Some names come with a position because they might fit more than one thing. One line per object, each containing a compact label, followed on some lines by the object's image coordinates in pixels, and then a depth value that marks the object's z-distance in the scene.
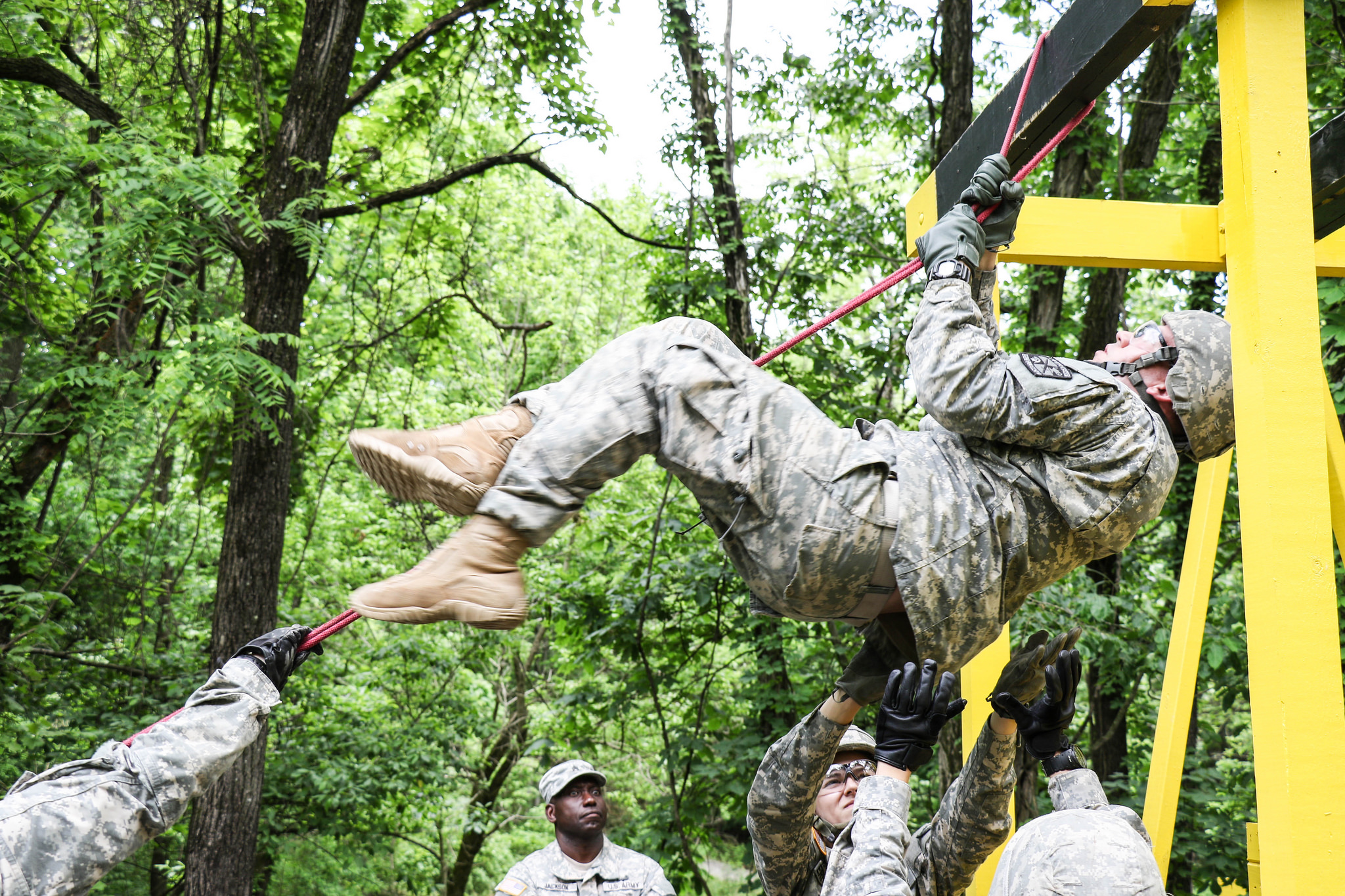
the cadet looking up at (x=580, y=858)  4.52
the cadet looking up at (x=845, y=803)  2.42
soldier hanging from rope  1.87
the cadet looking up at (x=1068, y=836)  1.85
